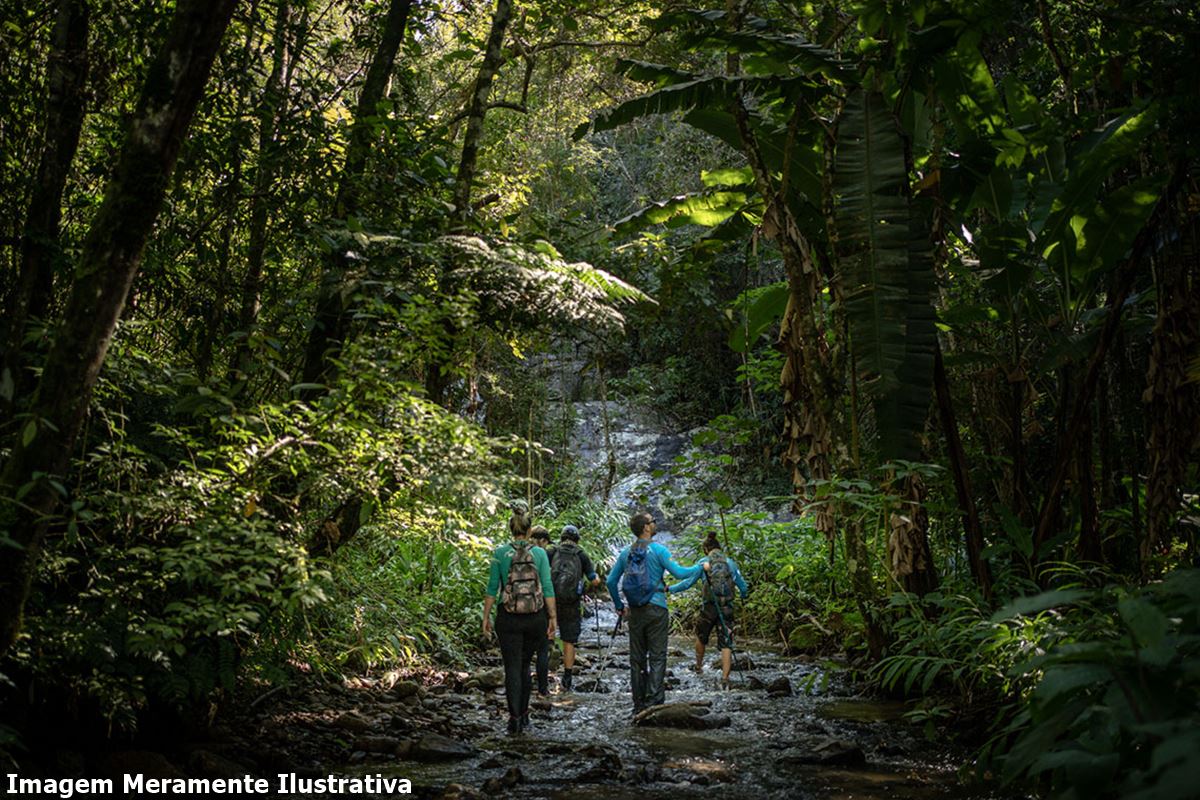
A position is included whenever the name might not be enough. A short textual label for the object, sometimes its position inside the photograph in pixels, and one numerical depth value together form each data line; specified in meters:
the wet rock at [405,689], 7.95
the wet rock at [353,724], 6.53
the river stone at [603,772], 5.54
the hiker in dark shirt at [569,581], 9.41
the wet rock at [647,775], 5.52
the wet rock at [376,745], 6.04
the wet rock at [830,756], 5.72
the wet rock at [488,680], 8.92
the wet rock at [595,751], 6.10
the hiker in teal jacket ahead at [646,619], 7.84
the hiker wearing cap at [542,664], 8.52
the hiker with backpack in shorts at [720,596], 9.12
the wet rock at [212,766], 5.00
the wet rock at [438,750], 6.05
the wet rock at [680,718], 7.16
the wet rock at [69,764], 4.77
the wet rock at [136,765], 4.85
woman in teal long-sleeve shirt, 7.28
